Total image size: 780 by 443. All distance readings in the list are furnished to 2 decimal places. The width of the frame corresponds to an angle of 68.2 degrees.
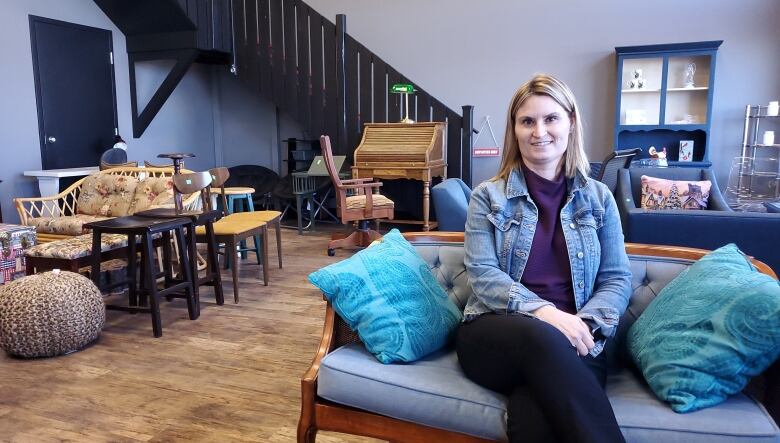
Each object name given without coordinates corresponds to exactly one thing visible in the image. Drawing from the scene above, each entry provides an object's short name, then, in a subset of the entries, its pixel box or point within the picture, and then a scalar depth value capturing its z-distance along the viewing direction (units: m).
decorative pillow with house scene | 4.43
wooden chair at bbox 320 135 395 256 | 5.30
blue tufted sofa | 1.39
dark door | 6.59
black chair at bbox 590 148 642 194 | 4.57
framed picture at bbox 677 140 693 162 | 6.27
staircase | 6.91
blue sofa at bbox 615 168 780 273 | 2.98
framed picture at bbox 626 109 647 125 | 6.31
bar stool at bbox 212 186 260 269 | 5.18
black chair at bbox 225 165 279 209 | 8.06
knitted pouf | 3.00
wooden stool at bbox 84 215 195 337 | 3.33
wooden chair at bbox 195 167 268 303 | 4.06
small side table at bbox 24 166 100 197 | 6.08
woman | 1.56
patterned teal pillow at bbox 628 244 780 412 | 1.39
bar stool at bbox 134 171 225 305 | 3.72
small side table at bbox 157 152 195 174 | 3.85
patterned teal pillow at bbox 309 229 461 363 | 1.75
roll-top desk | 6.10
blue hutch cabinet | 6.08
